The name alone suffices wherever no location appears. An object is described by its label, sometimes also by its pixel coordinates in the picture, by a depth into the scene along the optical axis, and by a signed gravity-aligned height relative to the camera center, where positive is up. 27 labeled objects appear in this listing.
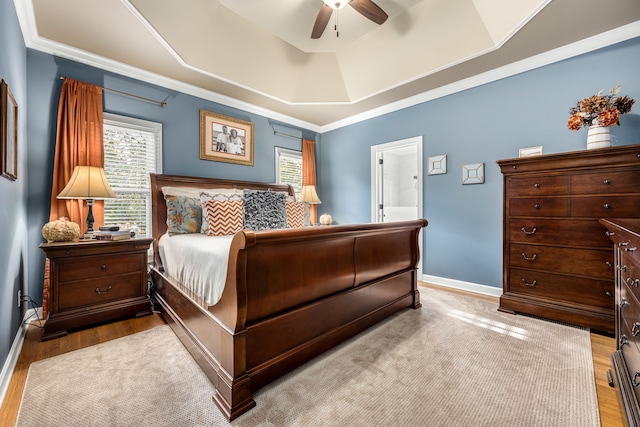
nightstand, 2.18 -0.62
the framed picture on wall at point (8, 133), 1.62 +0.53
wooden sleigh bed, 1.37 -0.61
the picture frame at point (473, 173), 3.32 +0.44
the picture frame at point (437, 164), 3.64 +0.61
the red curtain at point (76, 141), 2.58 +0.71
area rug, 1.33 -1.03
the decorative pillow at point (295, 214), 3.45 -0.05
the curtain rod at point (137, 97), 2.91 +1.33
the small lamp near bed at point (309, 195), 4.53 +0.26
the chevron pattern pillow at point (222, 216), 2.81 -0.06
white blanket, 1.53 -0.36
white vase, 2.26 +0.60
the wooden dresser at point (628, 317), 1.07 -0.54
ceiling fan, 2.27 +1.76
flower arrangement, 2.24 +0.84
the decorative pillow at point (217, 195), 2.84 +0.19
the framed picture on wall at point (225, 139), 3.67 +1.05
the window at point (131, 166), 2.96 +0.54
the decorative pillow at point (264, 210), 3.00 +0.01
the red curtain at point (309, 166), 4.95 +0.82
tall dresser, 2.15 -0.20
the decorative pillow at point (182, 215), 2.86 -0.04
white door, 4.45 +0.56
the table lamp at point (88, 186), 2.34 +0.23
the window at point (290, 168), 4.59 +0.76
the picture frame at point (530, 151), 2.91 +0.63
